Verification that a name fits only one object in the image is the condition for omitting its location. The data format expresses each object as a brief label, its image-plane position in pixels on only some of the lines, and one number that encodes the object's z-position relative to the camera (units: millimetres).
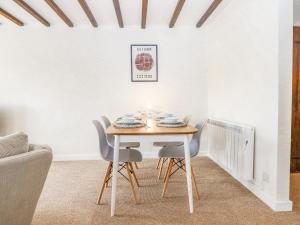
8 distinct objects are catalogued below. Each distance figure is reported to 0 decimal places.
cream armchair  1450
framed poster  4434
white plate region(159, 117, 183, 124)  2598
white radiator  2758
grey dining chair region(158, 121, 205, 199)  2676
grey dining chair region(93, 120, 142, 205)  2551
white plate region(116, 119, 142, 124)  2584
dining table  2230
